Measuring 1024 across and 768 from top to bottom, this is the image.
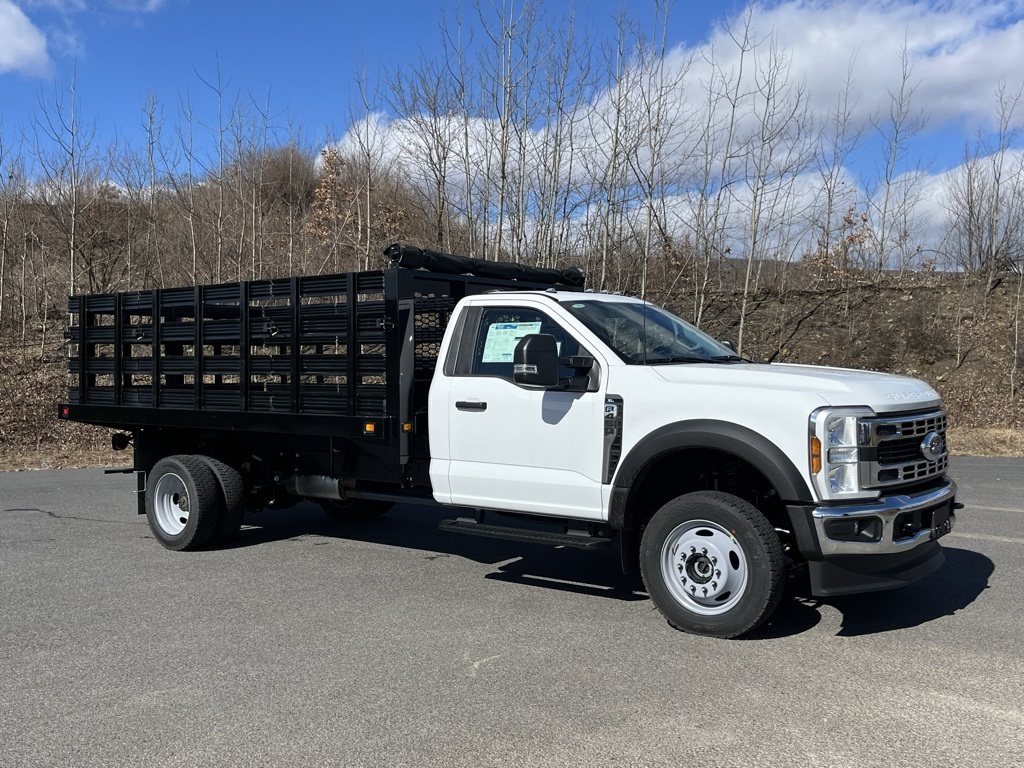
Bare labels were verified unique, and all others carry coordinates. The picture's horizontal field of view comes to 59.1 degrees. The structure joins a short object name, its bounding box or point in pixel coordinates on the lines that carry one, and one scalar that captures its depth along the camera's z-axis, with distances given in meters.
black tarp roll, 6.98
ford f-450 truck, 5.21
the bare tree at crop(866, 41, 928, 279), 22.38
